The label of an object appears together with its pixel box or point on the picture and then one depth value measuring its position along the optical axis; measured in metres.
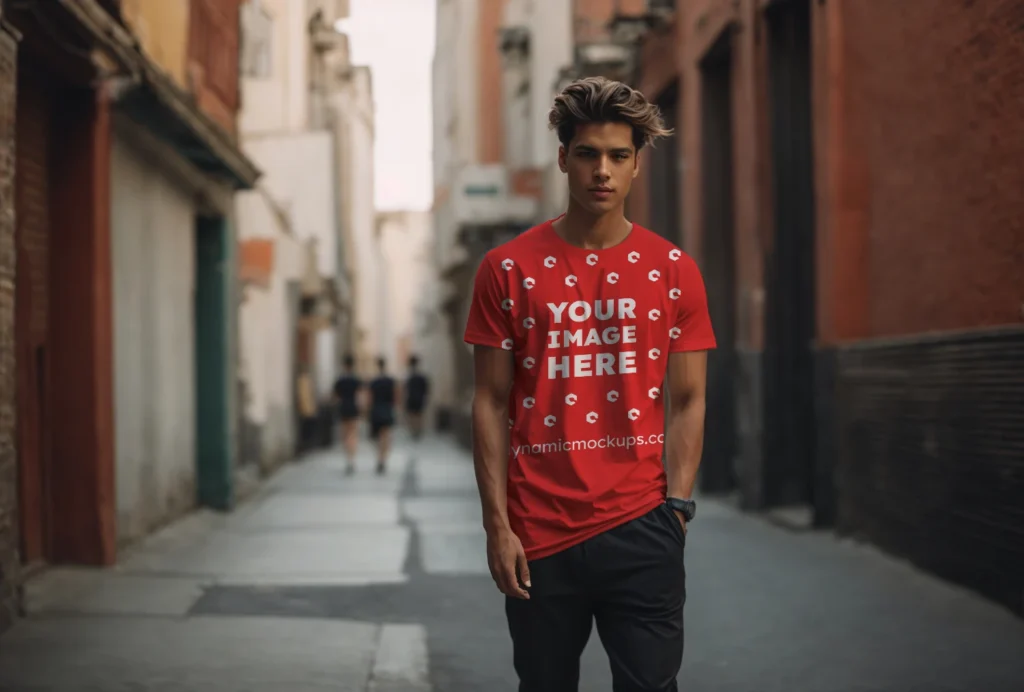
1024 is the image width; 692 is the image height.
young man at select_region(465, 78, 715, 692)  3.17
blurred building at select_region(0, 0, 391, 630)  8.58
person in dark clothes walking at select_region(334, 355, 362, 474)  21.69
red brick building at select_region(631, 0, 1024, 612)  7.54
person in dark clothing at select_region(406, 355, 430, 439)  33.41
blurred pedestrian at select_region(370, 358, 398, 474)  20.89
